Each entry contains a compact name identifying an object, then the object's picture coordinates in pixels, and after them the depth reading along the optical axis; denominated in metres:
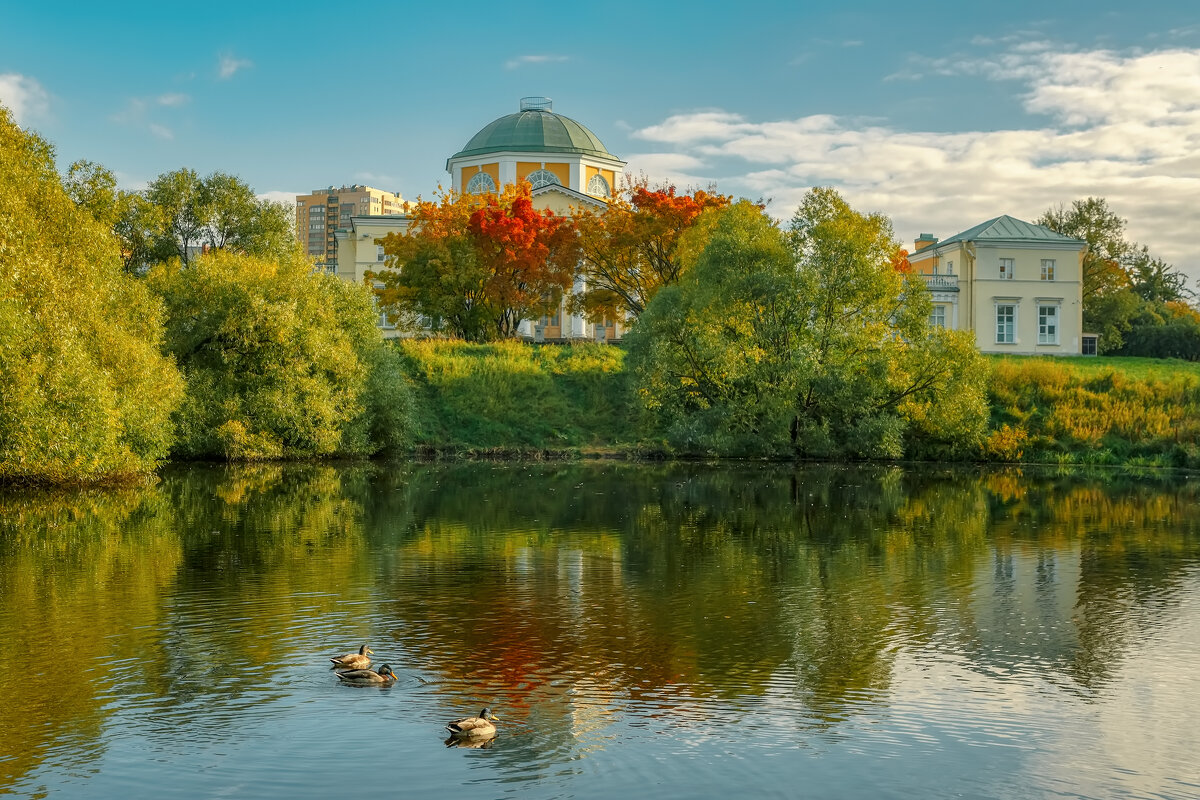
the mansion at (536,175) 74.25
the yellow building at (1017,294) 73.31
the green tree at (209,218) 60.69
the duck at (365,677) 11.47
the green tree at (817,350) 44.56
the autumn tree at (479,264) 58.03
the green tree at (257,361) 41.19
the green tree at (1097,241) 80.07
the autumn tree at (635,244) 58.06
